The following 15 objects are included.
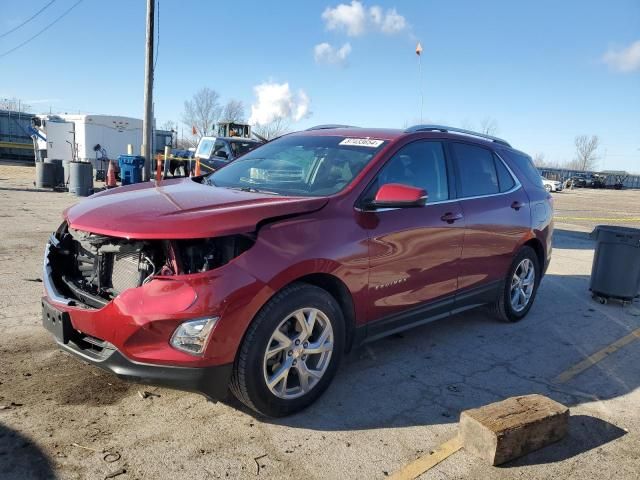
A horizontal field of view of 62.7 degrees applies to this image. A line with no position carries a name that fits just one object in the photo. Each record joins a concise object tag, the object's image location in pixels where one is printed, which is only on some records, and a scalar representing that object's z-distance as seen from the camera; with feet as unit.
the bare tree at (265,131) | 181.31
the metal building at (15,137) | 109.60
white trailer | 81.89
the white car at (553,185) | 149.46
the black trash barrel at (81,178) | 49.32
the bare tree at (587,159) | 419.23
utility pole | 47.57
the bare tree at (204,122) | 243.40
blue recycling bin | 53.42
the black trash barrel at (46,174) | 54.34
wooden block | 9.48
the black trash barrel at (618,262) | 20.90
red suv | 9.18
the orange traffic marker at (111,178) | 47.56
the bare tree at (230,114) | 248.32
